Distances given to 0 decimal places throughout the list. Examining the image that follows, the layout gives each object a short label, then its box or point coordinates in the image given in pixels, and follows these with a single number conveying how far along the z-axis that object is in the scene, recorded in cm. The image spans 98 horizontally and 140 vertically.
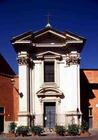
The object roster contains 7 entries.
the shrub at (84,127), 1667
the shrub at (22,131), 1620
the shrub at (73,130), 1632
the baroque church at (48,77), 1866
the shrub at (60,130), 1626
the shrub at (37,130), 1623
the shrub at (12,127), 1667
